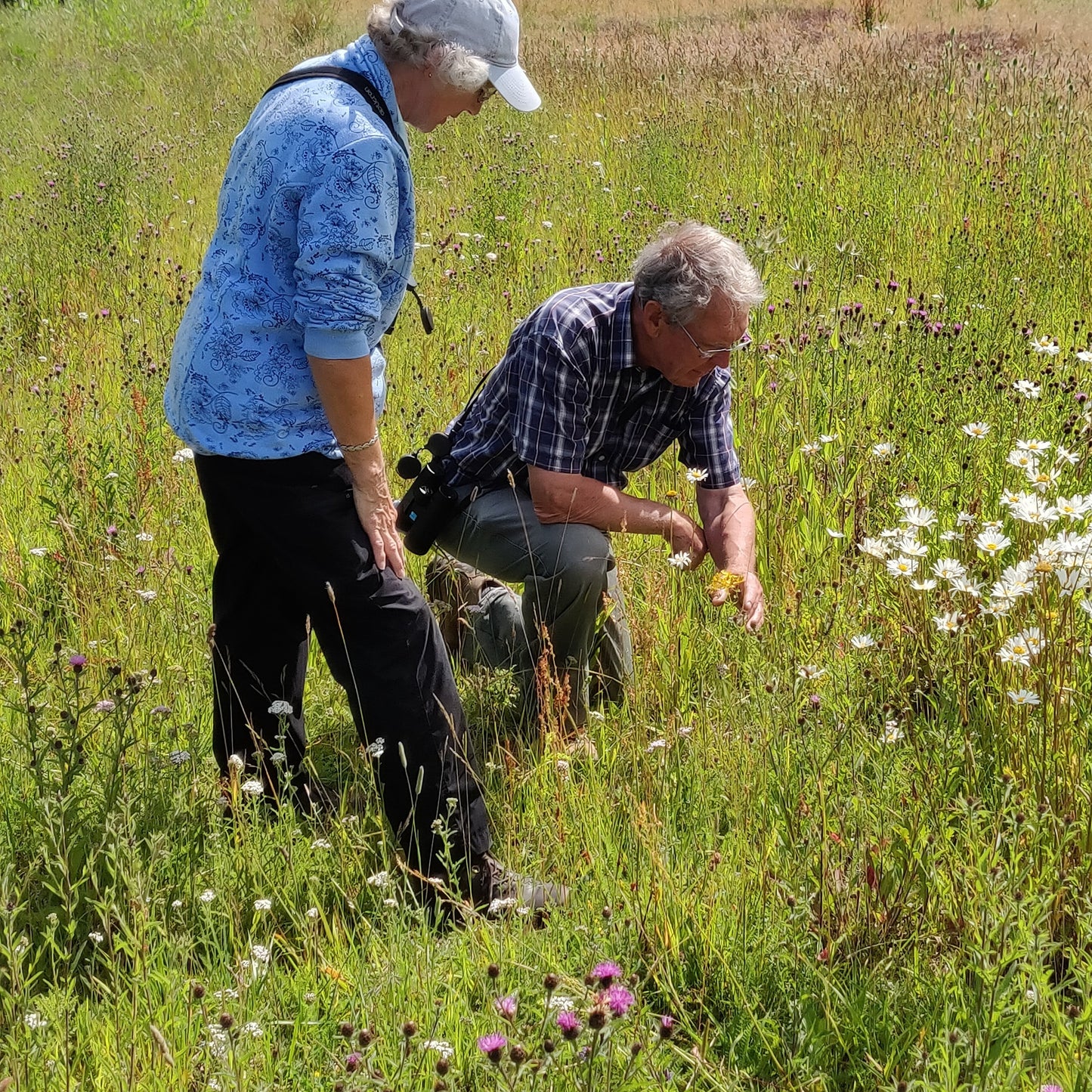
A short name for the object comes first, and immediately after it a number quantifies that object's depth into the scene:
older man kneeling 2.82
